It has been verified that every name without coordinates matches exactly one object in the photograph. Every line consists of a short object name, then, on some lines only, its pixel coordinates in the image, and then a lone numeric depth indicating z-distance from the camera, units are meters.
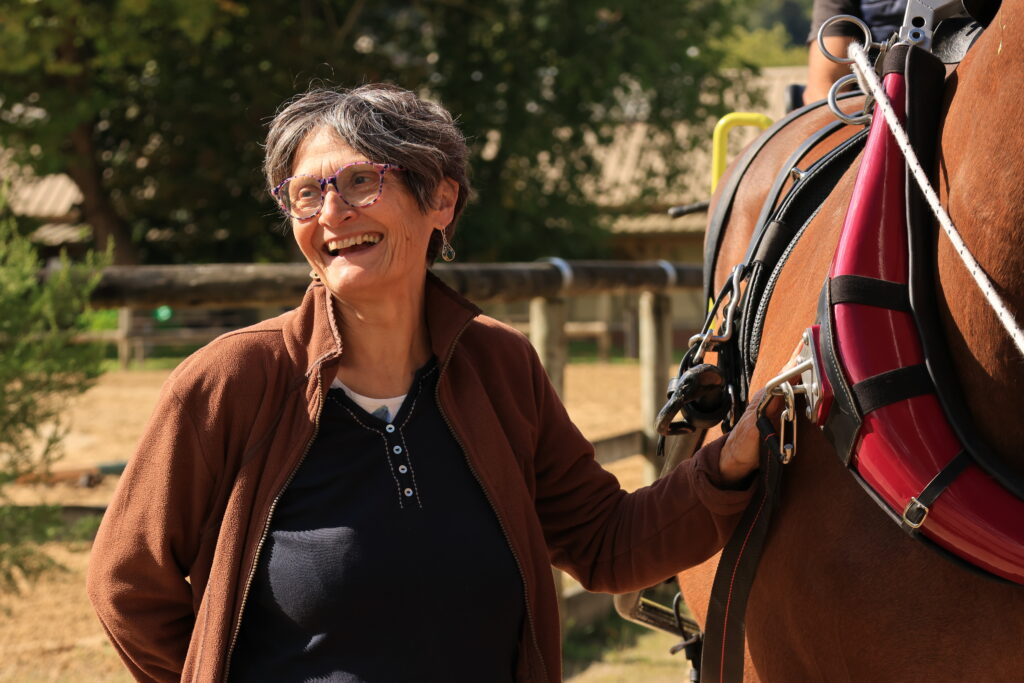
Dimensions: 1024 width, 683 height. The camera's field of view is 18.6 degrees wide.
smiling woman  2.96
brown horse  2.74
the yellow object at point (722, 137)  3.76
